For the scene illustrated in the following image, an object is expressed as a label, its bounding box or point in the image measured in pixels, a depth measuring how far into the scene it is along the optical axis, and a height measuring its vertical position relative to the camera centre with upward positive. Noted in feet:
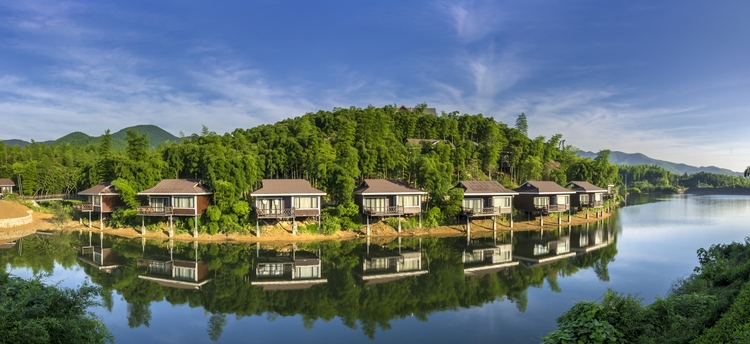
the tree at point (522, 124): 215.31 +28.54
